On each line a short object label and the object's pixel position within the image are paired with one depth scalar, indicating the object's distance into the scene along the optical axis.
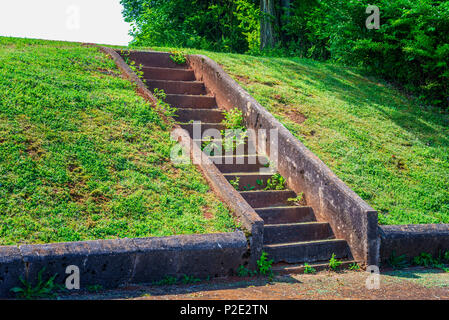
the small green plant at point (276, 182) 7.50
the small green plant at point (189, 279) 5.07
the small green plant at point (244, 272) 5.44
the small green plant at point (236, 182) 7.17
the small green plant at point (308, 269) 5.89
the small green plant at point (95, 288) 4.64
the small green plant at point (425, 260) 6.45
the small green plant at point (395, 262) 6.30
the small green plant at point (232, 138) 8.16
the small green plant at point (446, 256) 6.59
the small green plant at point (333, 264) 6.05
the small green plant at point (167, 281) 4.97
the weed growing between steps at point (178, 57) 11.13
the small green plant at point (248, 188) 7.36
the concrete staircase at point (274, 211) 6.12
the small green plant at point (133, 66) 9.97
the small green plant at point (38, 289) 4.31
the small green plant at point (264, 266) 5.57
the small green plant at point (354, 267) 6.10
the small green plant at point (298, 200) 7.18
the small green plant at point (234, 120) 8.86
